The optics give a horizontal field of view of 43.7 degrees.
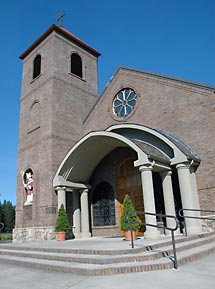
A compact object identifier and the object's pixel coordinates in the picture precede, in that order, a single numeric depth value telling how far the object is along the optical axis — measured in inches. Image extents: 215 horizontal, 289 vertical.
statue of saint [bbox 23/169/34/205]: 593.9
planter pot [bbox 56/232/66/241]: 466.0
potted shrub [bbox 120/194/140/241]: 326.3
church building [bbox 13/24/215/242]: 412.8
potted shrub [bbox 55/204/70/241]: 466.6
